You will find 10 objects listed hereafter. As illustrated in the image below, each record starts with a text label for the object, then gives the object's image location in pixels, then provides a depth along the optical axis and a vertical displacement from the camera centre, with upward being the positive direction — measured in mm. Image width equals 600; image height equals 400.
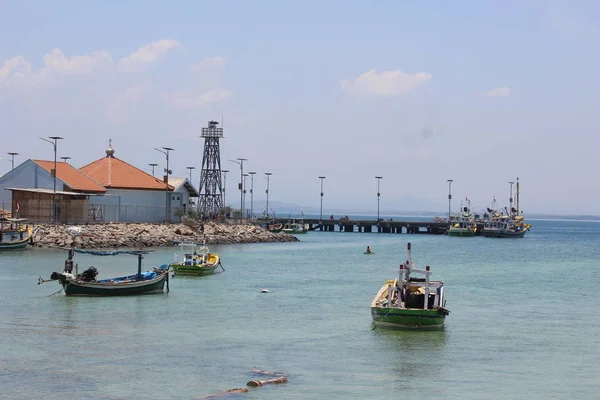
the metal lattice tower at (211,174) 118375 +5910
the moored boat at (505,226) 144125 -872
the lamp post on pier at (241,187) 134375 +4848
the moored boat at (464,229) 148375 -1408
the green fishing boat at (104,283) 40844 -3065
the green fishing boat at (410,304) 33125 -3214
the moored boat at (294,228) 143950 -1456
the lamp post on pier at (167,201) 99000 +1924
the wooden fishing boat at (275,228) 133375 -1340
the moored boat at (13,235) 72000 -1495
